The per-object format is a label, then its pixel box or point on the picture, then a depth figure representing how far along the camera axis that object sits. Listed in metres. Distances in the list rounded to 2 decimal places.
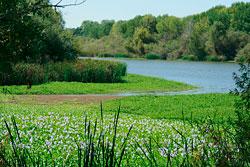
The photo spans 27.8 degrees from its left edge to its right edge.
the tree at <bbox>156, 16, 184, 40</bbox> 119.38
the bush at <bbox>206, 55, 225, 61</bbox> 95.44
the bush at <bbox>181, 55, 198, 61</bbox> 101.50
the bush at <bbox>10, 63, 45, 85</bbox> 33.00
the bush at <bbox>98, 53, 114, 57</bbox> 115.69
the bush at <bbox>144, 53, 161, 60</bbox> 110.06
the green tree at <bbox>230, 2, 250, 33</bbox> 98.81
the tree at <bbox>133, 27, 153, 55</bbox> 114.81
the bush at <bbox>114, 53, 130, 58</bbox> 117.06
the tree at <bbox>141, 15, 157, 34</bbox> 127.74
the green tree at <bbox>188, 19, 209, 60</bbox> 99.94
